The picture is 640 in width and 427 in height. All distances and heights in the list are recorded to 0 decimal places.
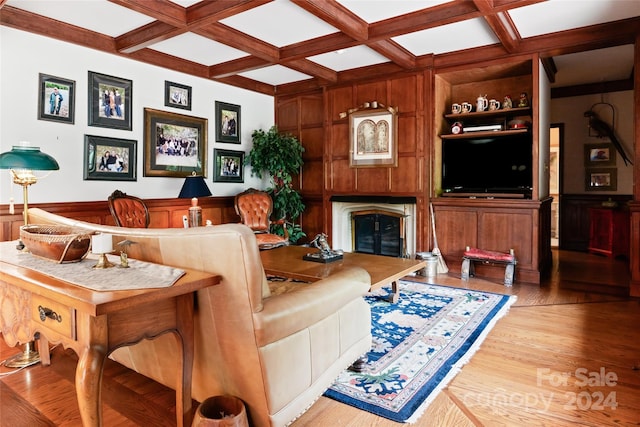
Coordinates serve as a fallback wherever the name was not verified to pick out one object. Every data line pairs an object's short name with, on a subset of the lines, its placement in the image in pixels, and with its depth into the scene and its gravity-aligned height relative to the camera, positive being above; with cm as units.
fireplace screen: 558 -32
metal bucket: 490 -65
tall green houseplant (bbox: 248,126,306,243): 603 +69
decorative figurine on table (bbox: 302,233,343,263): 353 -40
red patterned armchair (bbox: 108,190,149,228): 418 +1
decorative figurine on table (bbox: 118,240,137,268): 167 -21
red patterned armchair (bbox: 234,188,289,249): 557 +2
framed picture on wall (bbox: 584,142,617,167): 668 +95
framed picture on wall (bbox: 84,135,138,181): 434 +59
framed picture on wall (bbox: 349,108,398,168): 545 +102
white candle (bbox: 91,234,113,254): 166 -14
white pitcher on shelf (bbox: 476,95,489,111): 514 +139
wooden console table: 132 -41
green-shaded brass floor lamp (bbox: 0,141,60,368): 252 +30
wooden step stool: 452 -58
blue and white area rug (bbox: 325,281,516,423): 213 -95
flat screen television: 481 +57
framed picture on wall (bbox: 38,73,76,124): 395 +114
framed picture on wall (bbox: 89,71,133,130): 436 +124
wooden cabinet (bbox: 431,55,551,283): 464 +45
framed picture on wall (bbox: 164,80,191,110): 510 +151
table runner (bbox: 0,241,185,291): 141 -25
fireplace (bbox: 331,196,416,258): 543 -20
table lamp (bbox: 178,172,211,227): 489 +23
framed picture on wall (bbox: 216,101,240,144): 579 +131
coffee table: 299 -46
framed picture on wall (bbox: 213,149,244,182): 580 +67
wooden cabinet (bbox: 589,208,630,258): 614 -34
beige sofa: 158 -52
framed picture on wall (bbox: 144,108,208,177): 492 +87
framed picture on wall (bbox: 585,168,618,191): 668 +54
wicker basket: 174 -16
